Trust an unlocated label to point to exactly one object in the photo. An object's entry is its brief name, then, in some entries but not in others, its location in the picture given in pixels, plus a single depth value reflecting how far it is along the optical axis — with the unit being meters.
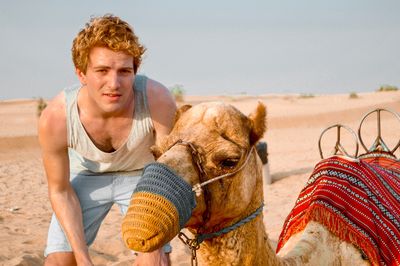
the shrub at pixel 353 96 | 37.55
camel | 2.25
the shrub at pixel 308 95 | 46.81
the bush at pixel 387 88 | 46.08
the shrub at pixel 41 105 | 26.26
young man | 3.45
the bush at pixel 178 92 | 39.22
